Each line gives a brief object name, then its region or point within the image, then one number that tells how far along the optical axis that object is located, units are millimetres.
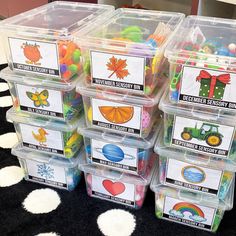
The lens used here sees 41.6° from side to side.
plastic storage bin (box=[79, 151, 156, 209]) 844
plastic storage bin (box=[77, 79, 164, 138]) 728
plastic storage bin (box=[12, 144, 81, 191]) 906
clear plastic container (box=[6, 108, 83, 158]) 854
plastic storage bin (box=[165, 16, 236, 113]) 630
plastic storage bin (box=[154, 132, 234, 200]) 738
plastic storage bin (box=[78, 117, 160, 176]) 787
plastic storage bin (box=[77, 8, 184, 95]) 685
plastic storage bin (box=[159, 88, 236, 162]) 671
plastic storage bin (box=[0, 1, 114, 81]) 740
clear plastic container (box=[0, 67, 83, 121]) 792
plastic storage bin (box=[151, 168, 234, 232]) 780
